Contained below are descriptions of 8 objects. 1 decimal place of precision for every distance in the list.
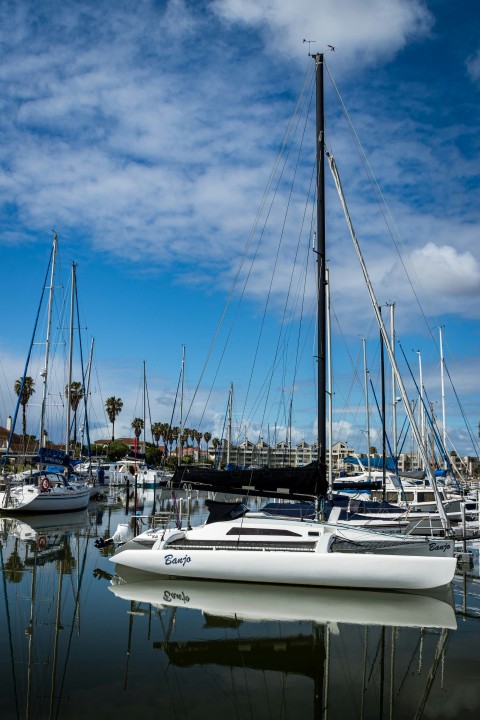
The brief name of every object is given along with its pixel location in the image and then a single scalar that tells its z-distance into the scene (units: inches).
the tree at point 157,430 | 5007.4
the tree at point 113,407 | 4160.9
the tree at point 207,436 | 6924.2
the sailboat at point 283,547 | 605.6
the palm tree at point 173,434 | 4592.5
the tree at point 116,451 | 4096.7
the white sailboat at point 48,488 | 1331.2
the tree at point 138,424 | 4323.8
